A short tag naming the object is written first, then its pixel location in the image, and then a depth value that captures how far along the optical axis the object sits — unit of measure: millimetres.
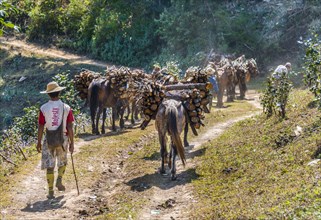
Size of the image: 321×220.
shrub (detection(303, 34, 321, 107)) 14414
